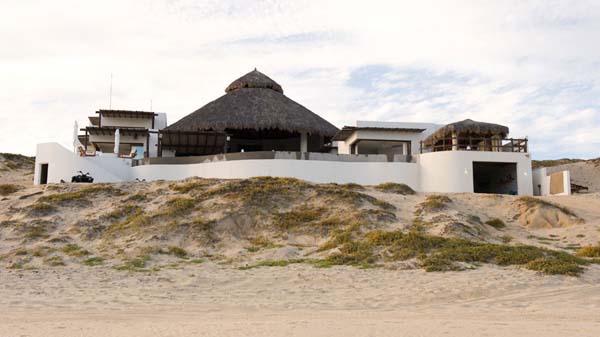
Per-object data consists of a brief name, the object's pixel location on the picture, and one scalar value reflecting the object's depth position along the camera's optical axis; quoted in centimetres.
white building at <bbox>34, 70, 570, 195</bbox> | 2570
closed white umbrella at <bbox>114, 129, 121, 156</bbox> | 2769
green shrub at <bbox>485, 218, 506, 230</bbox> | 2073
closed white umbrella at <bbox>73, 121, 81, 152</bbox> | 3230
